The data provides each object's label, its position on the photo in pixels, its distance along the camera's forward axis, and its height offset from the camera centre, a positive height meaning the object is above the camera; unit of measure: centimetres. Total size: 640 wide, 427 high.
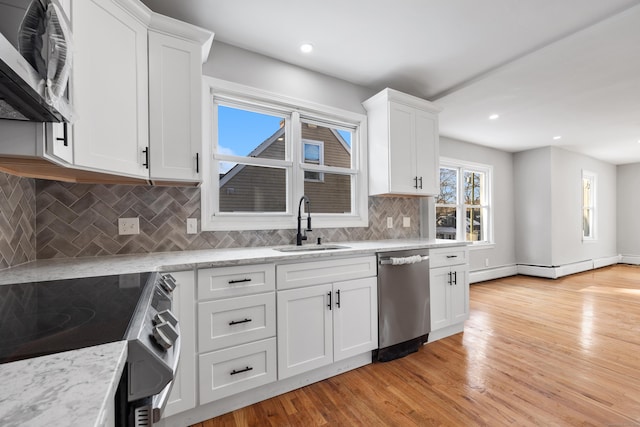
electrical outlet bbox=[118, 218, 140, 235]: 189 -6
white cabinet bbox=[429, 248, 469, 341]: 263 -75
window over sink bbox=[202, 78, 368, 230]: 232 +51
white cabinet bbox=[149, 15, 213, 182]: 176 +76
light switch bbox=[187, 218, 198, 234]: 213 -7
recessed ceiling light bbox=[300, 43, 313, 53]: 235 +143
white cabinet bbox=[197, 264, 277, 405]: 162 -69
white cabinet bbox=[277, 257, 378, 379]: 187 -78
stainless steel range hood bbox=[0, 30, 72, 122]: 69 +37
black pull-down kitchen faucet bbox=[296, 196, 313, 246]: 250 -12
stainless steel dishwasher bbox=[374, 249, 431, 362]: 230 -76
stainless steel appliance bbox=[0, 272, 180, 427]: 60 -27
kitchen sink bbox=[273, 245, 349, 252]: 231 -28
